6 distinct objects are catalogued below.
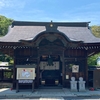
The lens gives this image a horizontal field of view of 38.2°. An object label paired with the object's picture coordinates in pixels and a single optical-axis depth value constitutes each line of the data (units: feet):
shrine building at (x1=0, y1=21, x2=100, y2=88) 37.63
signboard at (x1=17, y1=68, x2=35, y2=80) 36.78
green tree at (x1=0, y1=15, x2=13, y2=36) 126.57
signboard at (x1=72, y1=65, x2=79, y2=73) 40.83
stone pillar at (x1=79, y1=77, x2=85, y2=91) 37.40
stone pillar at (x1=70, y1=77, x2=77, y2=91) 37.79
